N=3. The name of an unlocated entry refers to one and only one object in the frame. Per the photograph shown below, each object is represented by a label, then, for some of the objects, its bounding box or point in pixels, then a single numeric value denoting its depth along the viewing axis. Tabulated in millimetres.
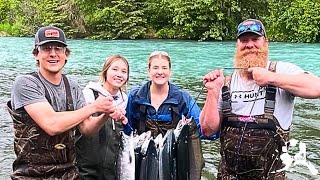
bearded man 3205
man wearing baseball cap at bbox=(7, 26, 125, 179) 3084
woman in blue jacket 3907
